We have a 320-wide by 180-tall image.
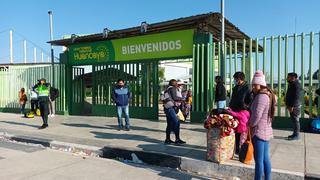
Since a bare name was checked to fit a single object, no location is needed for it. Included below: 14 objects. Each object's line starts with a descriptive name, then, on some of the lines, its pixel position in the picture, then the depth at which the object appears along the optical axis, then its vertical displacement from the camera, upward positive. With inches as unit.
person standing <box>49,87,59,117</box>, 446.1 -16.5
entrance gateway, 344.5 +46.4
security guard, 333.8 -11.1
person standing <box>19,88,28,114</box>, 490.8 -15.1
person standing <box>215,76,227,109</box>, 279.8 -5.5
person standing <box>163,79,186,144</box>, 240.4 -18.0
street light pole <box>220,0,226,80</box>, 323.1 +43.4
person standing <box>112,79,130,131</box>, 307.4 -10.5
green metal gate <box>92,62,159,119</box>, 396.2 +5.4
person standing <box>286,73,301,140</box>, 239.9 -10.7
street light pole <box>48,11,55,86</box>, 481.5 +49.3
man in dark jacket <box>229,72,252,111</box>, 204.2 -4.1
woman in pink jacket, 145.1 -19.8
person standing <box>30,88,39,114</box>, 469.8 -23.1
